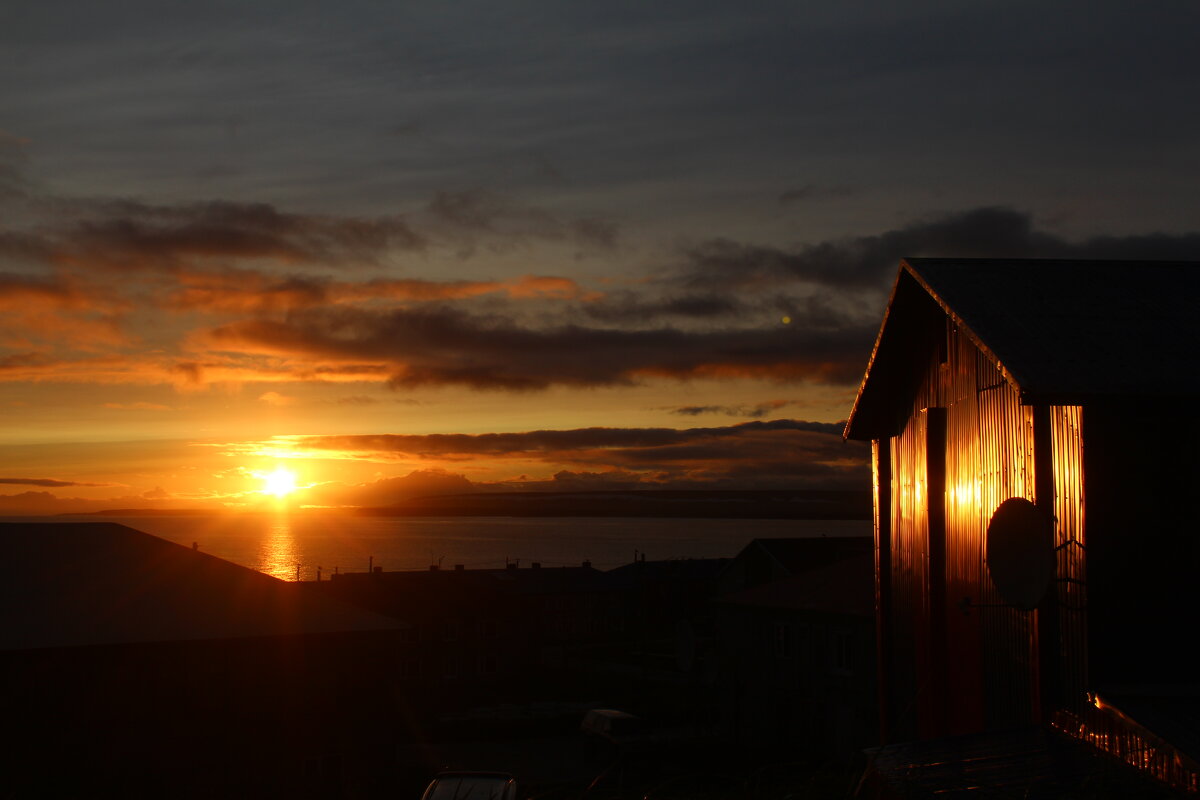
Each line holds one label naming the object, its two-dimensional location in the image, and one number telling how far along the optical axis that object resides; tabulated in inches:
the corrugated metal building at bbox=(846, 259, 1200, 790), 375.9
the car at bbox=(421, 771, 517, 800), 665.0
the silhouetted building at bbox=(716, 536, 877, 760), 1233.4
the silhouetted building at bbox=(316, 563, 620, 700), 2401.6
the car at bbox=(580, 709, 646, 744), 1534.2
